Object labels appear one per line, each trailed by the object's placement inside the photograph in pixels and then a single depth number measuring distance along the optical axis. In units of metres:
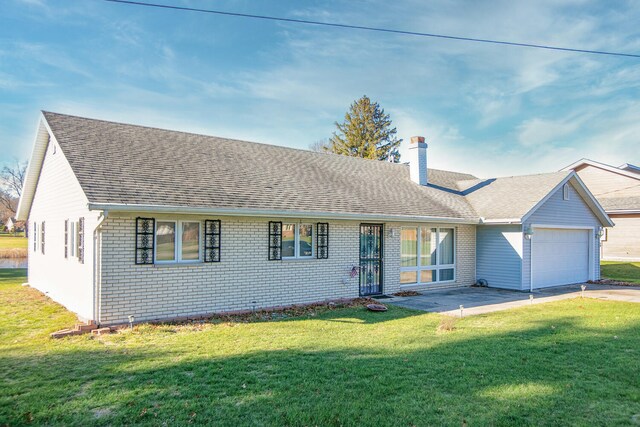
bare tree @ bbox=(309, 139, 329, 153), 50.19
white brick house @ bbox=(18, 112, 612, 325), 8.77
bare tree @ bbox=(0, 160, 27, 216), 53.38
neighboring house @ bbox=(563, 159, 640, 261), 25.00
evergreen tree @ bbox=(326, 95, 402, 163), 43.22
